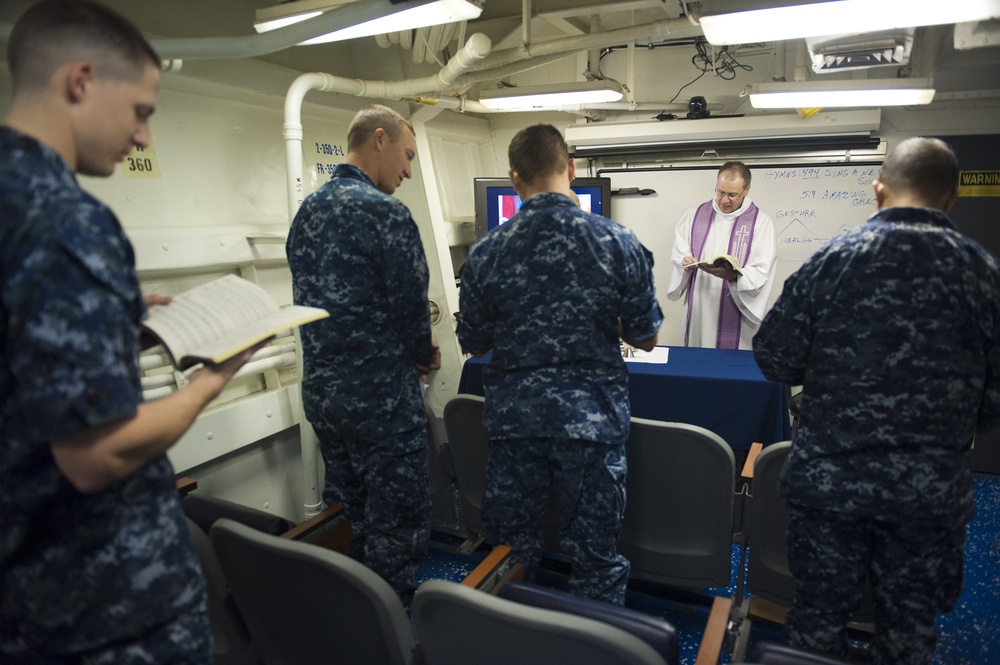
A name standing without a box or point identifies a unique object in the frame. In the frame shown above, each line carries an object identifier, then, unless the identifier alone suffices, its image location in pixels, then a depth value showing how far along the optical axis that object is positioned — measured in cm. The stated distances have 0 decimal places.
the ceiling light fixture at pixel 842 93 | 297
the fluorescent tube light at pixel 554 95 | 317
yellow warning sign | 348
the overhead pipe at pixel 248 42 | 195
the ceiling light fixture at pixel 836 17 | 188
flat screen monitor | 387
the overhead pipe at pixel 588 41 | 265
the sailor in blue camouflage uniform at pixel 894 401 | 133
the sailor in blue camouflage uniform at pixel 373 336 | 179
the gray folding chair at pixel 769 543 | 179
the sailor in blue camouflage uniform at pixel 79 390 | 73
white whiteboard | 385
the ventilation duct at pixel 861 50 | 246
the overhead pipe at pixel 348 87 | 246
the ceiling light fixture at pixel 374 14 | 184
